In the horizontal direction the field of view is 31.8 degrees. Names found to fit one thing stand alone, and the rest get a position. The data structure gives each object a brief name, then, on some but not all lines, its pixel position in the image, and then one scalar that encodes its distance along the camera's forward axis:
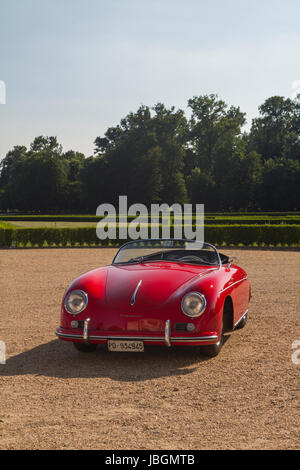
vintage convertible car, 5.75
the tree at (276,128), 93.54
